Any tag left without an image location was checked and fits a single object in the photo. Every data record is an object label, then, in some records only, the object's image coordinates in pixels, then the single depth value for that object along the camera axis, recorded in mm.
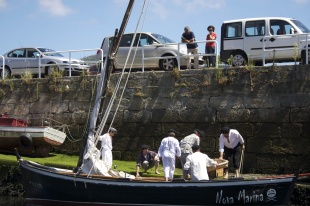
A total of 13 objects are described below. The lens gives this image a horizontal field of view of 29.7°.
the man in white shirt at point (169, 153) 14672
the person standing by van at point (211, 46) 19625
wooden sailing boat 12070
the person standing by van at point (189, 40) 19719
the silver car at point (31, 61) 22984
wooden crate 14547
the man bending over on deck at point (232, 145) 15195
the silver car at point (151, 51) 20328
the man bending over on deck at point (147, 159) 16156
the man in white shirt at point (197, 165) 12656
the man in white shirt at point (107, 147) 15670
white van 18312
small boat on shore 18414
